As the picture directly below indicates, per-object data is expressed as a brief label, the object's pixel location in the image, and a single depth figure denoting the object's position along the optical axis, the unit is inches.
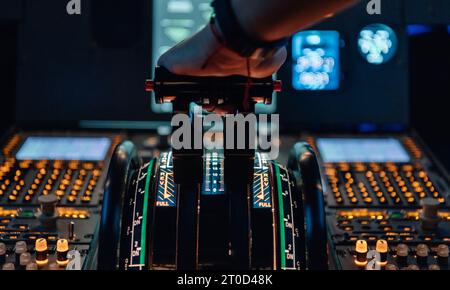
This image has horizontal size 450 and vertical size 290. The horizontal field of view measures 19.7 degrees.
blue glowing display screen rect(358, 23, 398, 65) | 58.5
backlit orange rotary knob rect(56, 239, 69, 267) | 47.7
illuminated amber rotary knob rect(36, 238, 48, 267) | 47.7
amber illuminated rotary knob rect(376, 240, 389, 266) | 48.1
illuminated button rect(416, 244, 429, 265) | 48.2
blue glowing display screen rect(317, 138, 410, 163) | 55.7
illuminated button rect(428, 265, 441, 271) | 47.6
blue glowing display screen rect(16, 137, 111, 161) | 55.4
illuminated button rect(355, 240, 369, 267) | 48.0
